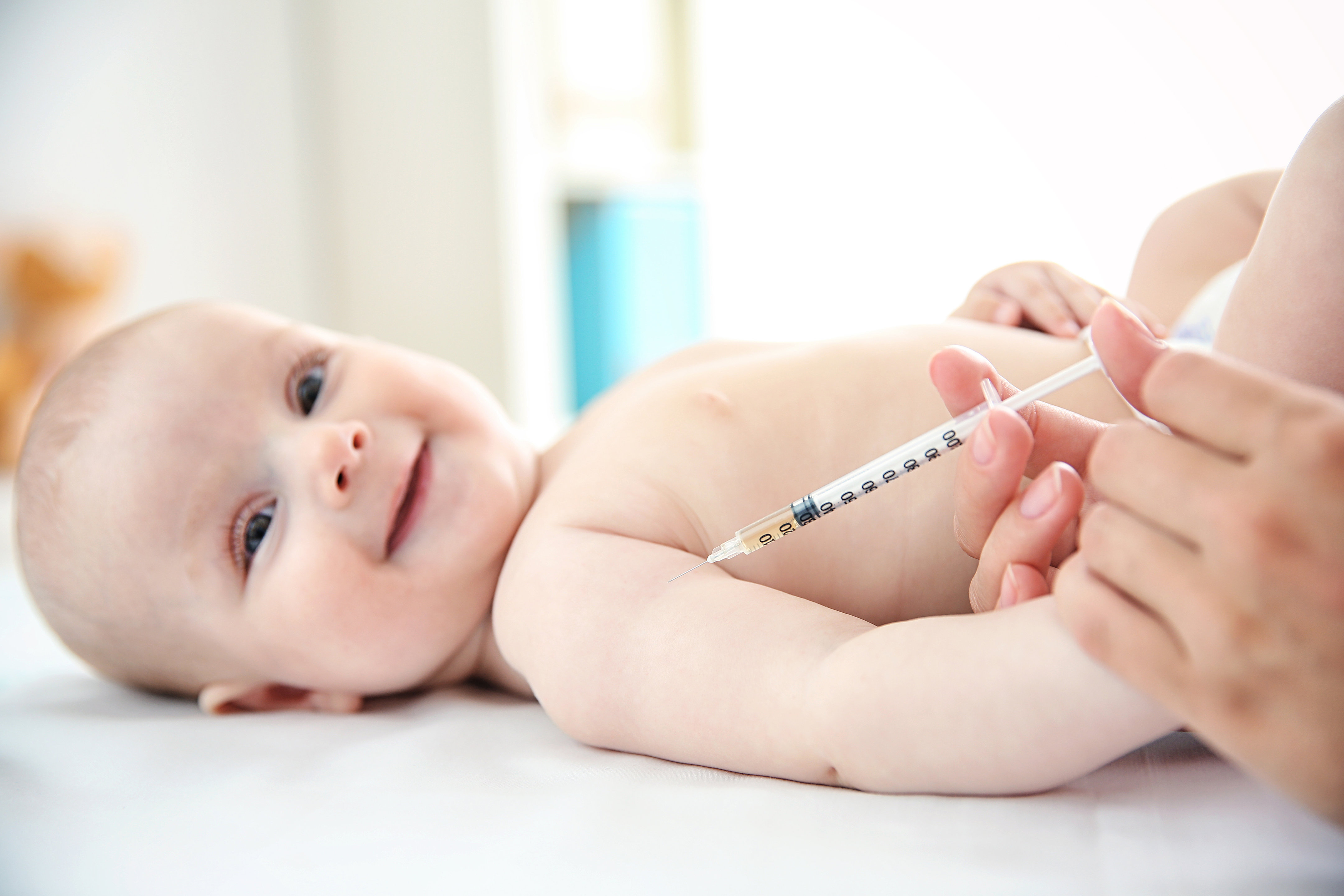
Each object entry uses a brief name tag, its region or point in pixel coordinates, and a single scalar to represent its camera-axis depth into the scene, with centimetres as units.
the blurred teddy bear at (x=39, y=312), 92
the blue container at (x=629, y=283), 180
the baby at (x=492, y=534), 38
